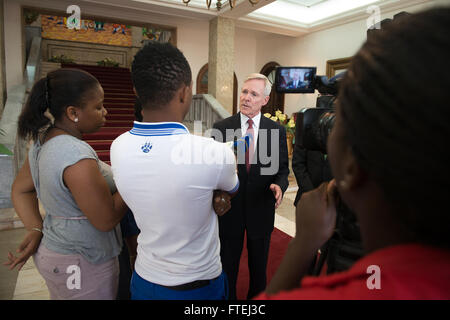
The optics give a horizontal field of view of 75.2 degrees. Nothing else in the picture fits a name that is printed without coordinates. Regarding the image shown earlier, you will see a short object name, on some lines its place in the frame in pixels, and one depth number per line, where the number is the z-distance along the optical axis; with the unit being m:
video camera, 0.67
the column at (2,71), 5.76
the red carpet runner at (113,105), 5.43
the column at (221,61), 7.23
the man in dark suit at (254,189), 1.88
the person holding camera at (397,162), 0.31
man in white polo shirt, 0.85
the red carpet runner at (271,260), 2.34
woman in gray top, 0.99
